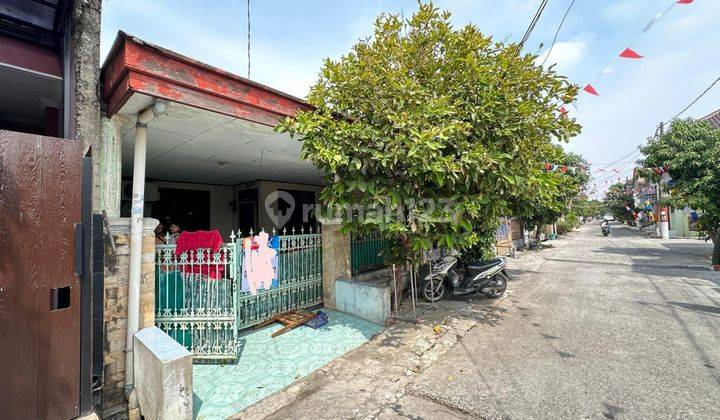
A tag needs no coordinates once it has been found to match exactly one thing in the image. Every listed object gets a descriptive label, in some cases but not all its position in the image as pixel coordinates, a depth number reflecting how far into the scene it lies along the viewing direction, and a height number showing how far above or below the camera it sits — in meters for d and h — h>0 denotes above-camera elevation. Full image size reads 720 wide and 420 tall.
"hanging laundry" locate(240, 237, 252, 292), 4.39 -0.58
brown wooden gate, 2.02 -0.34
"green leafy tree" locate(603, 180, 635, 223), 34.22 +1.76
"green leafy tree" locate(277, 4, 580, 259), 3.72 +1.19
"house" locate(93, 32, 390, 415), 3.03 -0.27
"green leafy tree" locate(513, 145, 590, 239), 4.81 +0.43
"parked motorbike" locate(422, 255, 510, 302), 6.35 -1.38
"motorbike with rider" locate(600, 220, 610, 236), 24.12 -1.17
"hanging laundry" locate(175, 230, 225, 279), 3.86 -0.33
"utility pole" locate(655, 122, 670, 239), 19.80 -0.65
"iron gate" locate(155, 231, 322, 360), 3.76 -0.95
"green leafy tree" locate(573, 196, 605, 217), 50.87 +1.29
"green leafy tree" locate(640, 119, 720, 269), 9.20 +1.53
